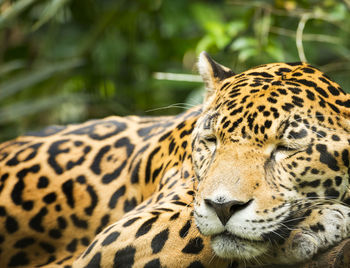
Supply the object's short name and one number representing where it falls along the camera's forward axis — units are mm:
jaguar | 7480
